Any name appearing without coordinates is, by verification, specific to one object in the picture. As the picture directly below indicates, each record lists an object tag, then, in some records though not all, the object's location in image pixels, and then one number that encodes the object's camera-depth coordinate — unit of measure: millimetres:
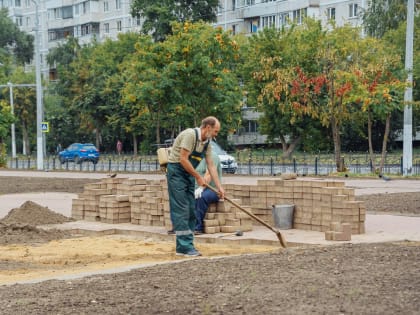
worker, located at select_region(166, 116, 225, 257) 11953
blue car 58156
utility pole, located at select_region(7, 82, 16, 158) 75906
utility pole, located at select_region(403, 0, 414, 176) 33656
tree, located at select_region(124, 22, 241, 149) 39406
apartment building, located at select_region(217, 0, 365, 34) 70688
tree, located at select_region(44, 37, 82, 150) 76250
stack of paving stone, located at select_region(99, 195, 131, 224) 16969
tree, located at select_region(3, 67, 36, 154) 77312
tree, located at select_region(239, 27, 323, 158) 52812
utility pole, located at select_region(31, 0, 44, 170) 49750
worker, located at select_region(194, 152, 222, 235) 14227
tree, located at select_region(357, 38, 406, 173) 33219
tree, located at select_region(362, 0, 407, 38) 59969
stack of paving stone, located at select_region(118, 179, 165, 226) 15922
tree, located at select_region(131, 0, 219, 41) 65562
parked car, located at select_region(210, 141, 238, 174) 38750
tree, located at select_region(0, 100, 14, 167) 55238
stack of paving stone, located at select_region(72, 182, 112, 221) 17828
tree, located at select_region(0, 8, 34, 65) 97750
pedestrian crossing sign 50281
